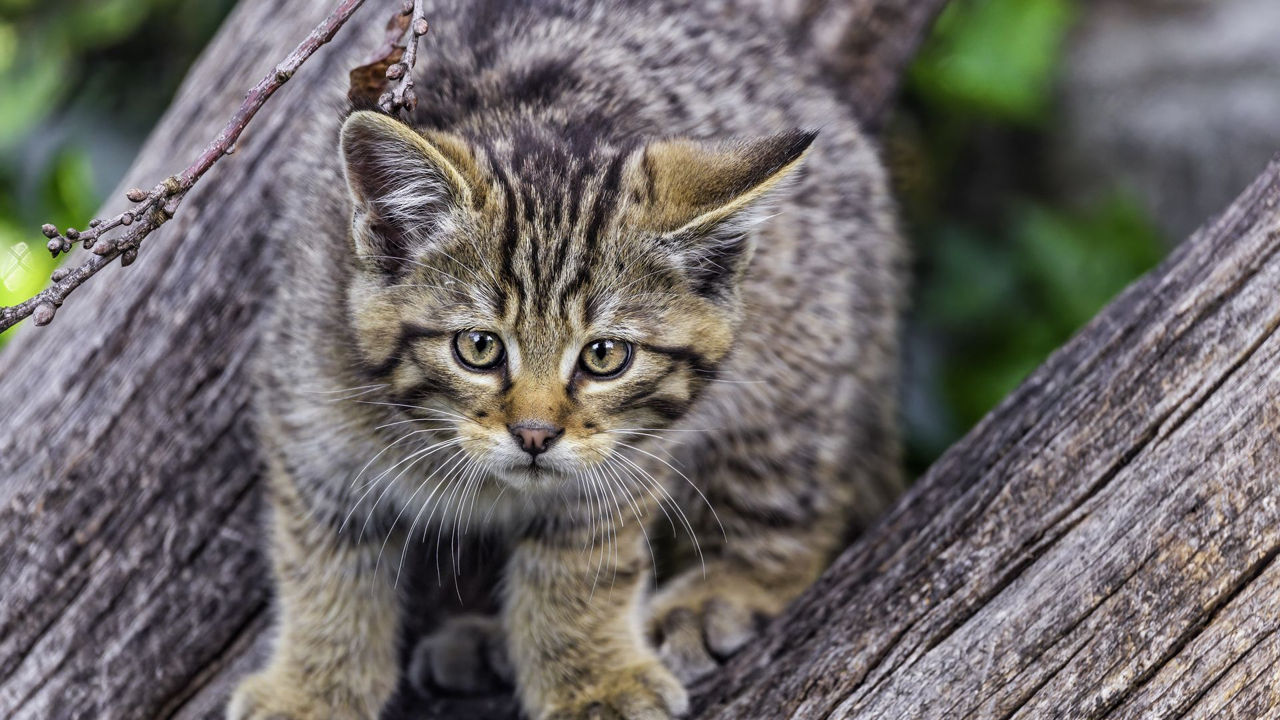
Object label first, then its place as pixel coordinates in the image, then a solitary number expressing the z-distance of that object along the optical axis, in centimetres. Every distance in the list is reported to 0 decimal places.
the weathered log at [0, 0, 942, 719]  646
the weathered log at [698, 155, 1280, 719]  502
